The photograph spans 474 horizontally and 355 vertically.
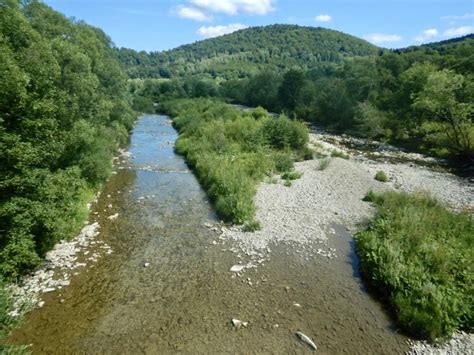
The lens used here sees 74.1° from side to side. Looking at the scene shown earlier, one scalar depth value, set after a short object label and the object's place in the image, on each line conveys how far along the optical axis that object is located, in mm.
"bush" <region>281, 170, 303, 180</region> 24330
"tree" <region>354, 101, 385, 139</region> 41366
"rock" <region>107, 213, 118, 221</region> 18125
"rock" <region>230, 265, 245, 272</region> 13289
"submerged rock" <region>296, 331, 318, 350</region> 9477
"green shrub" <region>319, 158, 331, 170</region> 25875
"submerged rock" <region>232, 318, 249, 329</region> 10250
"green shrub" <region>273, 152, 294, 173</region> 26844
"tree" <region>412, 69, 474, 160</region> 28641
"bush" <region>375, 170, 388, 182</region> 23469
